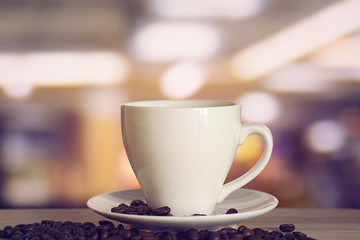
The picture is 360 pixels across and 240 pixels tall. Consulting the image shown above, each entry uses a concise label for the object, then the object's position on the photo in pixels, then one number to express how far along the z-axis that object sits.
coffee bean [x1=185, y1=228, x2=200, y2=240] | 0.56
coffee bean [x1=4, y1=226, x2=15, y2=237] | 0.59
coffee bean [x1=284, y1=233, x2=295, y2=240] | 0.58
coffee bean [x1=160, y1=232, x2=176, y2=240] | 0.56
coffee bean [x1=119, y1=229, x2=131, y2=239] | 0.57
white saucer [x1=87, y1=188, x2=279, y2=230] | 0.56
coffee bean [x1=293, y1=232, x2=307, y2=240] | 0.59
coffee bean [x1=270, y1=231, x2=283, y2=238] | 0.59
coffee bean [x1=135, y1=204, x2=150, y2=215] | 0.60
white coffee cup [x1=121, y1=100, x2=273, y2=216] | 0.58
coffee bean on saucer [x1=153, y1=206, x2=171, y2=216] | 0.59
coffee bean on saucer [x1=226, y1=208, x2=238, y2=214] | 0.60
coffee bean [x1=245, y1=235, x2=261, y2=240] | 0.57
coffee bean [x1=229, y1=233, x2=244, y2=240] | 0.57
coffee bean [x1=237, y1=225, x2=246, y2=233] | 0.58
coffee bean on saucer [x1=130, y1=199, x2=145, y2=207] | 0.62
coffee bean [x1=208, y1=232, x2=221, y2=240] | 0.56
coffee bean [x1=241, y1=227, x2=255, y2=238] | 0.58
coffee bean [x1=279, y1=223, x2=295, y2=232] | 0.61
